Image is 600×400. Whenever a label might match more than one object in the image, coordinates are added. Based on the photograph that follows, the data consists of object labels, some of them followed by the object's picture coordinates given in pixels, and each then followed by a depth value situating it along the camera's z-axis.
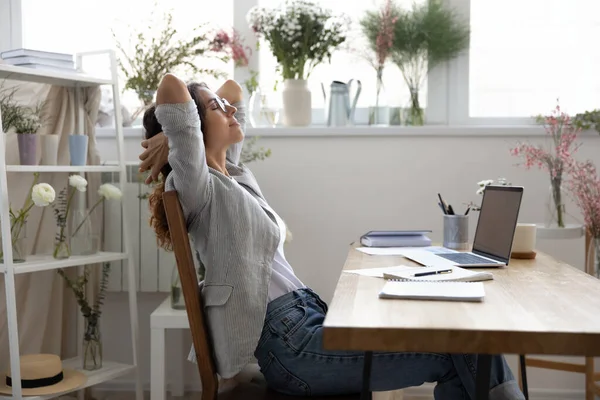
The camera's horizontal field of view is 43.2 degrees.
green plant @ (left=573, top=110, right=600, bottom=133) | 2.94
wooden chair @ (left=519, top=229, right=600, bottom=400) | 2.73
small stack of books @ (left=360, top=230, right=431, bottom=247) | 2.37
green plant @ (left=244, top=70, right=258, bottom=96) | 3.24
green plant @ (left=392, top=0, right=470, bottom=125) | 3.13
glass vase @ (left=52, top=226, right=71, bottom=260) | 2.71
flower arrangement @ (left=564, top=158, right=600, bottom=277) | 2.65
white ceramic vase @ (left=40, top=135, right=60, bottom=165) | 2.71
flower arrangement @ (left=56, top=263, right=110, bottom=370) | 2.82
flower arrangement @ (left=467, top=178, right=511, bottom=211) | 2.46
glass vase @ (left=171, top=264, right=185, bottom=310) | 2.78
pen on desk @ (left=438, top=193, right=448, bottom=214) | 2.42
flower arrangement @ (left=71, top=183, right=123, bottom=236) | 2.80
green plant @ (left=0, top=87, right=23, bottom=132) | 2.58
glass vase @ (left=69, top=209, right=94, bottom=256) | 2.79
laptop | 1.96
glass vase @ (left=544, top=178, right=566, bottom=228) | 2.68
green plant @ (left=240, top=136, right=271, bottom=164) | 2.95
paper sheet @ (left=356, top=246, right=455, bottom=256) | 2.19
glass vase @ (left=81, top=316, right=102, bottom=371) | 2.83
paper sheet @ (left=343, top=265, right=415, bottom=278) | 1.77
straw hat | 2.54
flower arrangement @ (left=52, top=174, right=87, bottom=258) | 2.67
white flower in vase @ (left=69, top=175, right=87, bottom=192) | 2.66
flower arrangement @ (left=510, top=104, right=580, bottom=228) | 2.63
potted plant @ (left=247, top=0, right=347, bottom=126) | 3.08
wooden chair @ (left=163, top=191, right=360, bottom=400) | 1.60
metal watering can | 3.19
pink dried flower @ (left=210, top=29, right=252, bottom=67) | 3.21
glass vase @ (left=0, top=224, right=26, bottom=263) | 2.58
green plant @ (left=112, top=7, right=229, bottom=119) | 3.23
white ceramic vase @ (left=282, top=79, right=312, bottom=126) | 3.18
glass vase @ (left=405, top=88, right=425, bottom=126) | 3.17
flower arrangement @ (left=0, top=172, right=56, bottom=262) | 2.51
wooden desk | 1.17
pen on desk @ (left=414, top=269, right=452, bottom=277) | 1.72
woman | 1.58
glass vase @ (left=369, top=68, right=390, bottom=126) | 3.26
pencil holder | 2.36
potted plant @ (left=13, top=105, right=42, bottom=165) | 2.60
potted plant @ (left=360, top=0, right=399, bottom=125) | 3.14
